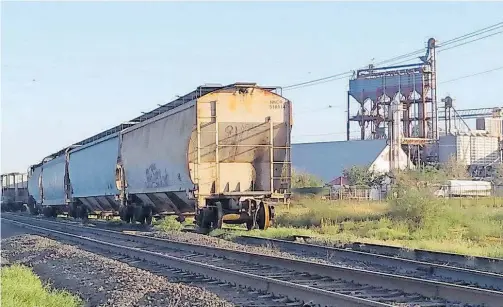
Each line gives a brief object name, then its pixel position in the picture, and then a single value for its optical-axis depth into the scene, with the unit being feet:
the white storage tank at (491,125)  250.37
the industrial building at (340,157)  214.07
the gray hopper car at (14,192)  178.81
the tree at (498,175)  185.26
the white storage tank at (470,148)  223.92
